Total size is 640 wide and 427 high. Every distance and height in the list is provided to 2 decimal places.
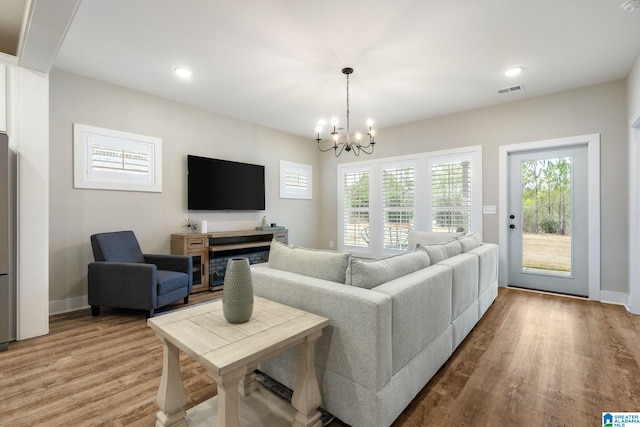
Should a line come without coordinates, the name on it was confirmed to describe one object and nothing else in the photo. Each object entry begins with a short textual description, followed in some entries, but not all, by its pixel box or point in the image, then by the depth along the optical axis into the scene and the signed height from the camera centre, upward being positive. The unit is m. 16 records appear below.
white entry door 3.83 -0.12
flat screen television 4.36 +0.45
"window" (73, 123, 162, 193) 3.39 +0.67
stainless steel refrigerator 2.35 -0.25
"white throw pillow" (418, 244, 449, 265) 2.36 -0.34
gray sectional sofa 1.43 -0.60
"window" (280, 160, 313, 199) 5.80 +0.66
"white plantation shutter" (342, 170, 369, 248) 5.96 +0.08
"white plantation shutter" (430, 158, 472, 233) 4.70 +0.28
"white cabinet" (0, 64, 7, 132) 2.52 +1.00
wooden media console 4.00 -0.56
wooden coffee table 1.12 -0.56
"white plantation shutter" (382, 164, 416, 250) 5.32 +0.14
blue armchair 2.98 -0.73
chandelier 3.23 +0.99
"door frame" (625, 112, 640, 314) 3.16 -0.07
